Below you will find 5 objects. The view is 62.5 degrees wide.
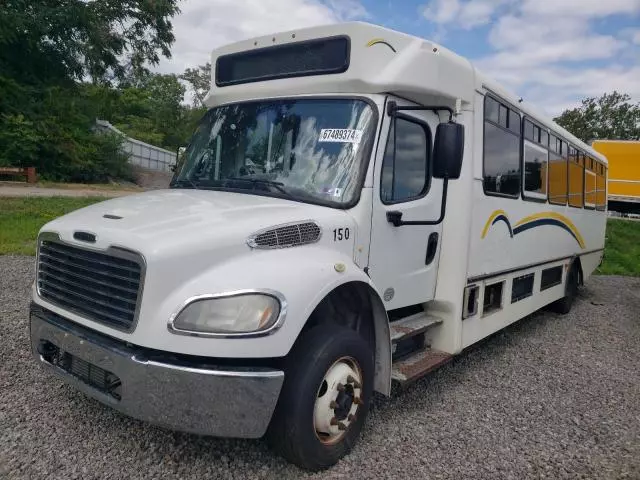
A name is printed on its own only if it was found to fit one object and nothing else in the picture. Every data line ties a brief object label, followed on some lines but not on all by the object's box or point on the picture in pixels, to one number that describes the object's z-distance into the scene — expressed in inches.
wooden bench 886.5
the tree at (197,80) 1985.7
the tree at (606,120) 1785.2
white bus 113.1
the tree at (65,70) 922.1
